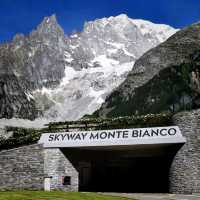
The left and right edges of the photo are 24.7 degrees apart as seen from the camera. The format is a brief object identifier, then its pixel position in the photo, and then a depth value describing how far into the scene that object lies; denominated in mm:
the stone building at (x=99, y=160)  36344
